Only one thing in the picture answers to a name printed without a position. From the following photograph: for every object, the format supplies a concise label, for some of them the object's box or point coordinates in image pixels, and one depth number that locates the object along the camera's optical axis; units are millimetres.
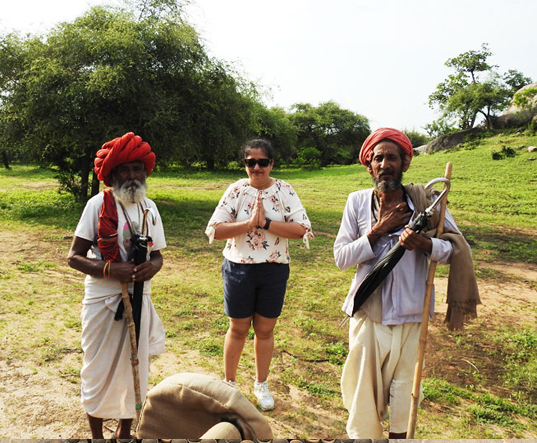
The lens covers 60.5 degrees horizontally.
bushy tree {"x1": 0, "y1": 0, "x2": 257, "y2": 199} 11797
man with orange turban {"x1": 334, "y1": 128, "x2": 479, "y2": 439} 2555
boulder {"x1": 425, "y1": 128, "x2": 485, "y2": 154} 31516
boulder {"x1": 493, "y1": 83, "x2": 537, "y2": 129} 29969
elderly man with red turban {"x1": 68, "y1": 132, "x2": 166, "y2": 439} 2656
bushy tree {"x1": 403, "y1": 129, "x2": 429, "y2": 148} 58938
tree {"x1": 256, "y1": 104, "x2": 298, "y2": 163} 36947
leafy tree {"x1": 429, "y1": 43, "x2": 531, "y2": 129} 34825
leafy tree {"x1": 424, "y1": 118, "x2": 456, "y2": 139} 53841
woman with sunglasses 3254
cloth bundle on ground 1308
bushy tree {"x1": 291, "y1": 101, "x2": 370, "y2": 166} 46653
